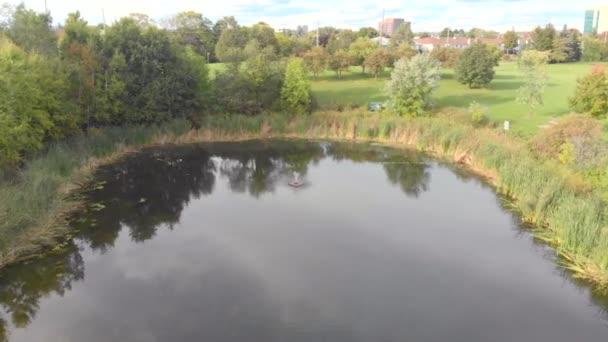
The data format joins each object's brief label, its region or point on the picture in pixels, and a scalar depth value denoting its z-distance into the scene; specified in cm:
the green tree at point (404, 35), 8718
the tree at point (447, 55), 5566
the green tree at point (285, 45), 6288
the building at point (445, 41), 10362
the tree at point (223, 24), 7757
